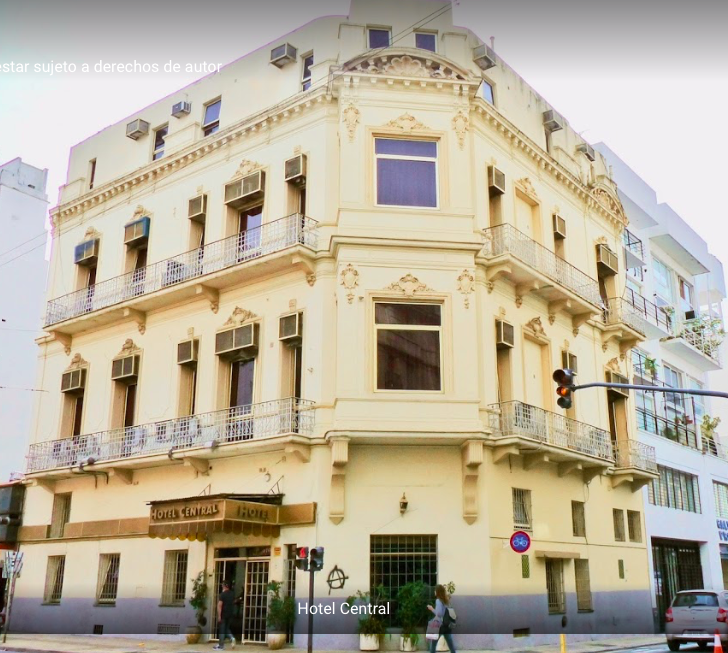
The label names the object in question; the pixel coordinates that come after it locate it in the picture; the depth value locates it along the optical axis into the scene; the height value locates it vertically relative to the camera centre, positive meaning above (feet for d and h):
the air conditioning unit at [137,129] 93.81 +50.66
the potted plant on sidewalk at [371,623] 62.08 -1.89
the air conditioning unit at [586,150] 97.09 +50.91
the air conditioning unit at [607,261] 95.45 +37.65
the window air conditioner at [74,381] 89.86 +22.31
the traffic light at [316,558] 57.82 +2.57
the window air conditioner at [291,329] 72.59 +22.62
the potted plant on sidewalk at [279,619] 64.23 -1.71
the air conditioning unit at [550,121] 91.56 +50.69
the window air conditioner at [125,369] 84.79 +22.36
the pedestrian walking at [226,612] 66.23 -1.26
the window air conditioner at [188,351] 80.23 +22.74
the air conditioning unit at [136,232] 89.25 +37.64
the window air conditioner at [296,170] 77.10 +38.22
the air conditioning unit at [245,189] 79.97 +38.03
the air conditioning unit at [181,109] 90.12 +50.77
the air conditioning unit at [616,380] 92.43 +23.52
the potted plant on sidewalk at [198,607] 70.13 -0.95
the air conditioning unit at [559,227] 88.37 +38.19
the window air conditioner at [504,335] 74.23 +22.76
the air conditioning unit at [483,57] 81.51 +51.07
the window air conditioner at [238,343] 75.87 +22.43
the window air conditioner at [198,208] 84.38 +37.94
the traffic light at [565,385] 55.26 +13.75
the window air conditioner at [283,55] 81.61 +51.29
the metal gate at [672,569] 96.27 +3.63
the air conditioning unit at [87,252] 93.91 +37.39
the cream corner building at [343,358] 67.15 +21.38
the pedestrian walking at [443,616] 57.67 -1.23
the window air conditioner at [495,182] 78.74 +38.12
